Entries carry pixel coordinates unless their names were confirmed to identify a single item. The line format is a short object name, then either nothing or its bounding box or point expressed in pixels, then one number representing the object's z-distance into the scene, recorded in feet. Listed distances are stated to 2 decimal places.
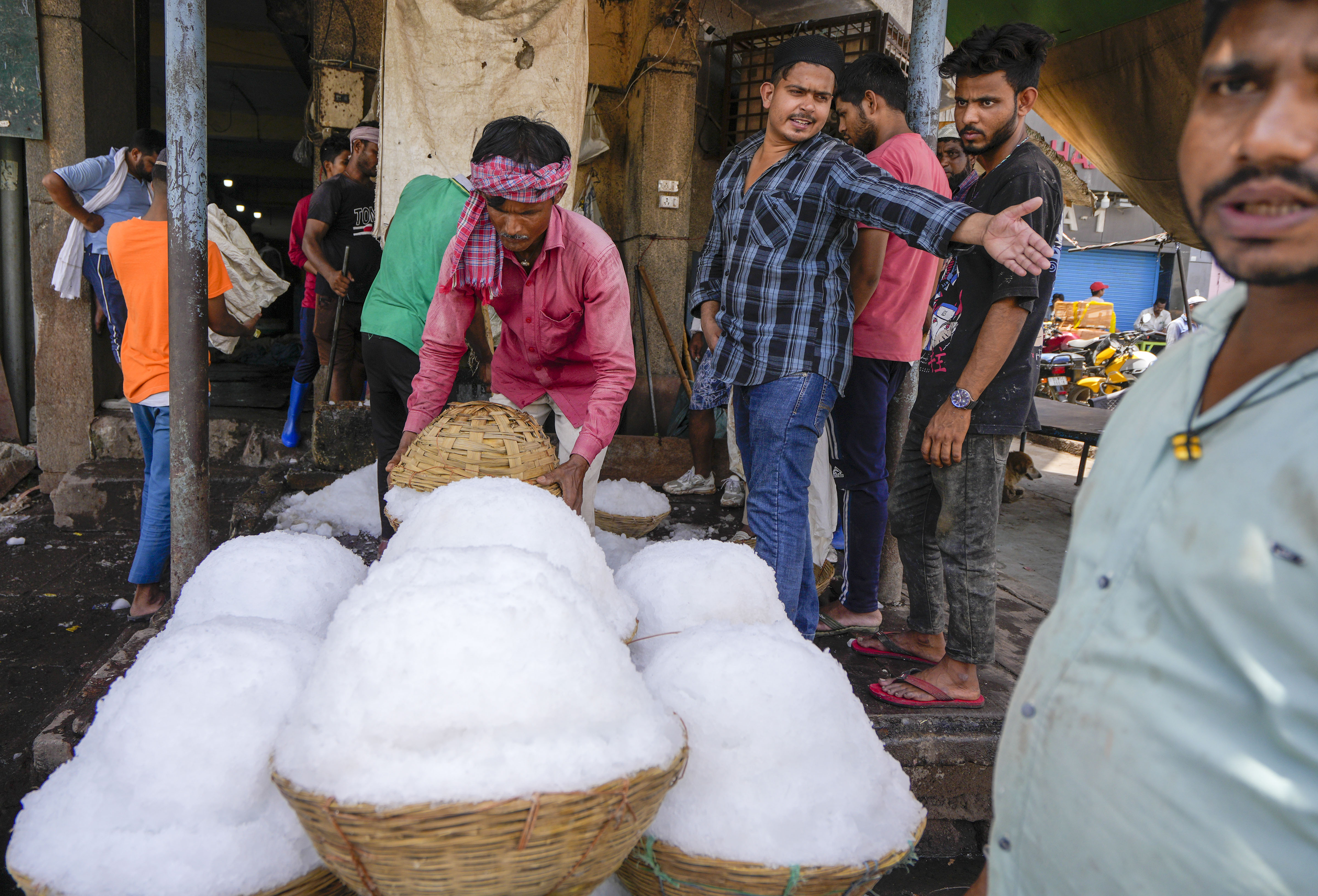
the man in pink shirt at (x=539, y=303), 7.81
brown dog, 21.07
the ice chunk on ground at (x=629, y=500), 13.10
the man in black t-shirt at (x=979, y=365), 7.48
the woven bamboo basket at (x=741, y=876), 4.37
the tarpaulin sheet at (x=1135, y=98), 14.30
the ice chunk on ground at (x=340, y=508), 12.40
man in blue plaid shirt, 7.91
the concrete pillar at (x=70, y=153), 15.72
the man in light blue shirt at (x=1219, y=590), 2.23
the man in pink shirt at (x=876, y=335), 9.46
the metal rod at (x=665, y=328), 18.85
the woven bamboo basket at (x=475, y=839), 3.47
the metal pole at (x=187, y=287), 8.54
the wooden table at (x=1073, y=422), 18.02
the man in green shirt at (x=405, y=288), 11.01
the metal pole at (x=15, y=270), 16.58
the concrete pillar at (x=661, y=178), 18.52
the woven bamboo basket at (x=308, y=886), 3.99
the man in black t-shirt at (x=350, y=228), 15.20
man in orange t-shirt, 11.10
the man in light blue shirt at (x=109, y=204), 13.84
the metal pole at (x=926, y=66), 10.30
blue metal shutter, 58.49
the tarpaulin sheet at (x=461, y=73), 14.34
